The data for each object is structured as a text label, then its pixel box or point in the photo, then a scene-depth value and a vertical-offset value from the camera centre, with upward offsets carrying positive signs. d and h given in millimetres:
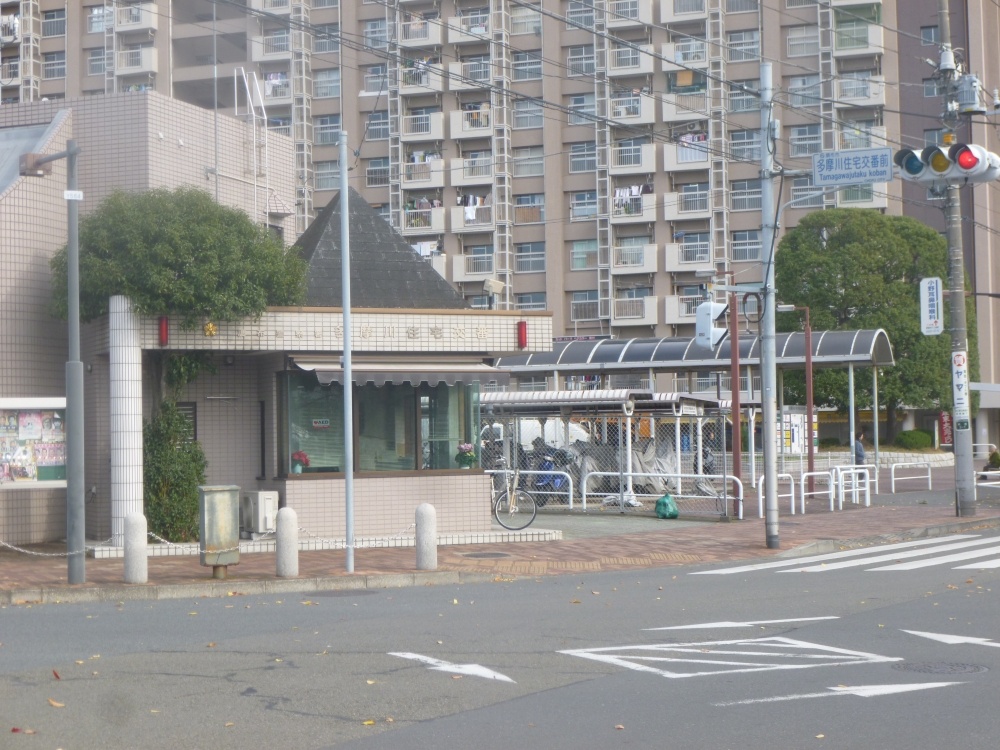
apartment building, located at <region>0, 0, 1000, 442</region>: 59562 +15152
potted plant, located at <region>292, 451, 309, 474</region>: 19016 -446
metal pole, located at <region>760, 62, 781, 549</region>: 18297 +1372
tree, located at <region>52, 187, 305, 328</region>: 17406 +2503
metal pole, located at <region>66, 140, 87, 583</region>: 14375 +277
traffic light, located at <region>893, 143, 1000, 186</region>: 16812 +3528
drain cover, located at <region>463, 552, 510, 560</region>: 17469 -1810
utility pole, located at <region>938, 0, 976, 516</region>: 23672 +1760
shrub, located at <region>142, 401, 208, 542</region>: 18234 -619
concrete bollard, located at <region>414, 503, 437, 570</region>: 15719 -1380
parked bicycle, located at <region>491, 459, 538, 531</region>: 21047 -1388
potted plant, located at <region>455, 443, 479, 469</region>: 20109 -428
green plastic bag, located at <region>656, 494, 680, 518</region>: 23969 -1610
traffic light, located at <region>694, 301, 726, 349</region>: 20766 +1693
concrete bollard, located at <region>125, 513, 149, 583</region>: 14555 -1355
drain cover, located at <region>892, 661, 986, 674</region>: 8843 -1796
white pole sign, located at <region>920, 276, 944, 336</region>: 26656 +2500
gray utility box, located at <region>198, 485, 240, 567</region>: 14758 -1090
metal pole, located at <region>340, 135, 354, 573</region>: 15625 +1101
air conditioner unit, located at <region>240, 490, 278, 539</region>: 18578 -1192
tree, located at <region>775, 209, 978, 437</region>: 53250 +5876
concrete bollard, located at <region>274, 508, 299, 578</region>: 14977 -1356
